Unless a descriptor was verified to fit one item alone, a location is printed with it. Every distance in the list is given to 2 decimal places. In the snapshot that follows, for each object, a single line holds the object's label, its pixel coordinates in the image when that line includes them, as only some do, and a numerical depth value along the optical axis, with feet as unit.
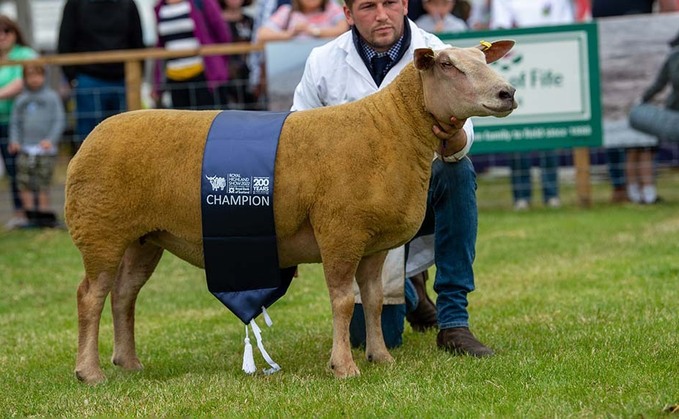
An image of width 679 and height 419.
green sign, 36.45
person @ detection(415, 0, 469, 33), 39.45
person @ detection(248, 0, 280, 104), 38.01
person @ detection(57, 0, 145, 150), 38.06
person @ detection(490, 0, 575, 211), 38.96
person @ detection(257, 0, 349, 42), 37.45
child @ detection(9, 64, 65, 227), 37.65
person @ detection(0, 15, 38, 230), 38.06
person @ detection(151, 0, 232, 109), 37.63
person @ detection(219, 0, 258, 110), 38.29
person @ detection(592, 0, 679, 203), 38.91
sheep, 16.65
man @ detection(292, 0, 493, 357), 18.51
